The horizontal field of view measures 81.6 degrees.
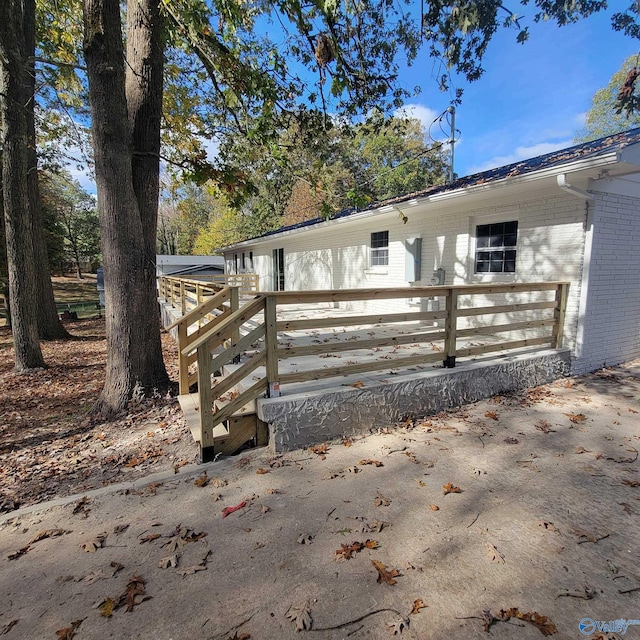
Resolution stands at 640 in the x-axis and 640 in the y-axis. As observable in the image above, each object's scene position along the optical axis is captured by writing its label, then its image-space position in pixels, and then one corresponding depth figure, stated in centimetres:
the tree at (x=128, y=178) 437
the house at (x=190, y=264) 2304
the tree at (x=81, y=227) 4587
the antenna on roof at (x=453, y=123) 967
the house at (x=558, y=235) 527
